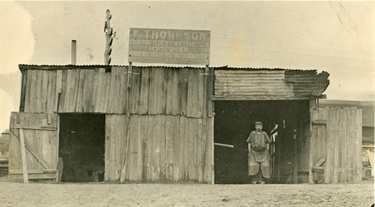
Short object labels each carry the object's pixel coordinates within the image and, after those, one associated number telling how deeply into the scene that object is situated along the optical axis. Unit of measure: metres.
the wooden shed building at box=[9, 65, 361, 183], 16.84
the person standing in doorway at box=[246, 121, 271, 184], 16.77
